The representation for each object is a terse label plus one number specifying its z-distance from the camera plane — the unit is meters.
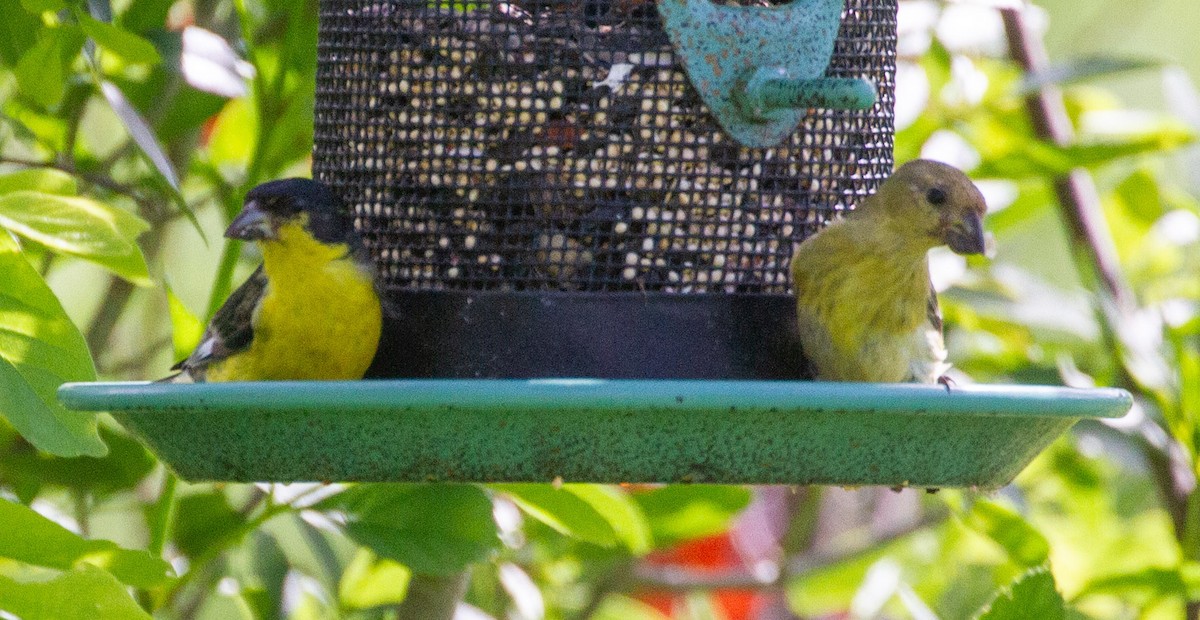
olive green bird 5.76
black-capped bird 5.74
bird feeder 5.49
